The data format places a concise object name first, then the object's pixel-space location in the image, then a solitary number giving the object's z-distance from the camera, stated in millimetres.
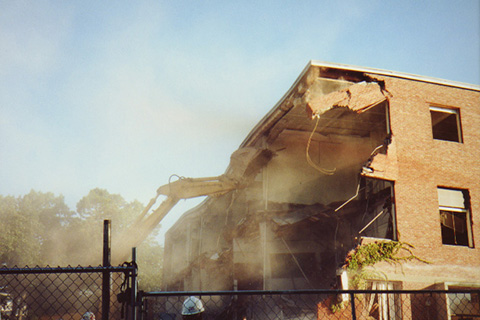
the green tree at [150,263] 44219
